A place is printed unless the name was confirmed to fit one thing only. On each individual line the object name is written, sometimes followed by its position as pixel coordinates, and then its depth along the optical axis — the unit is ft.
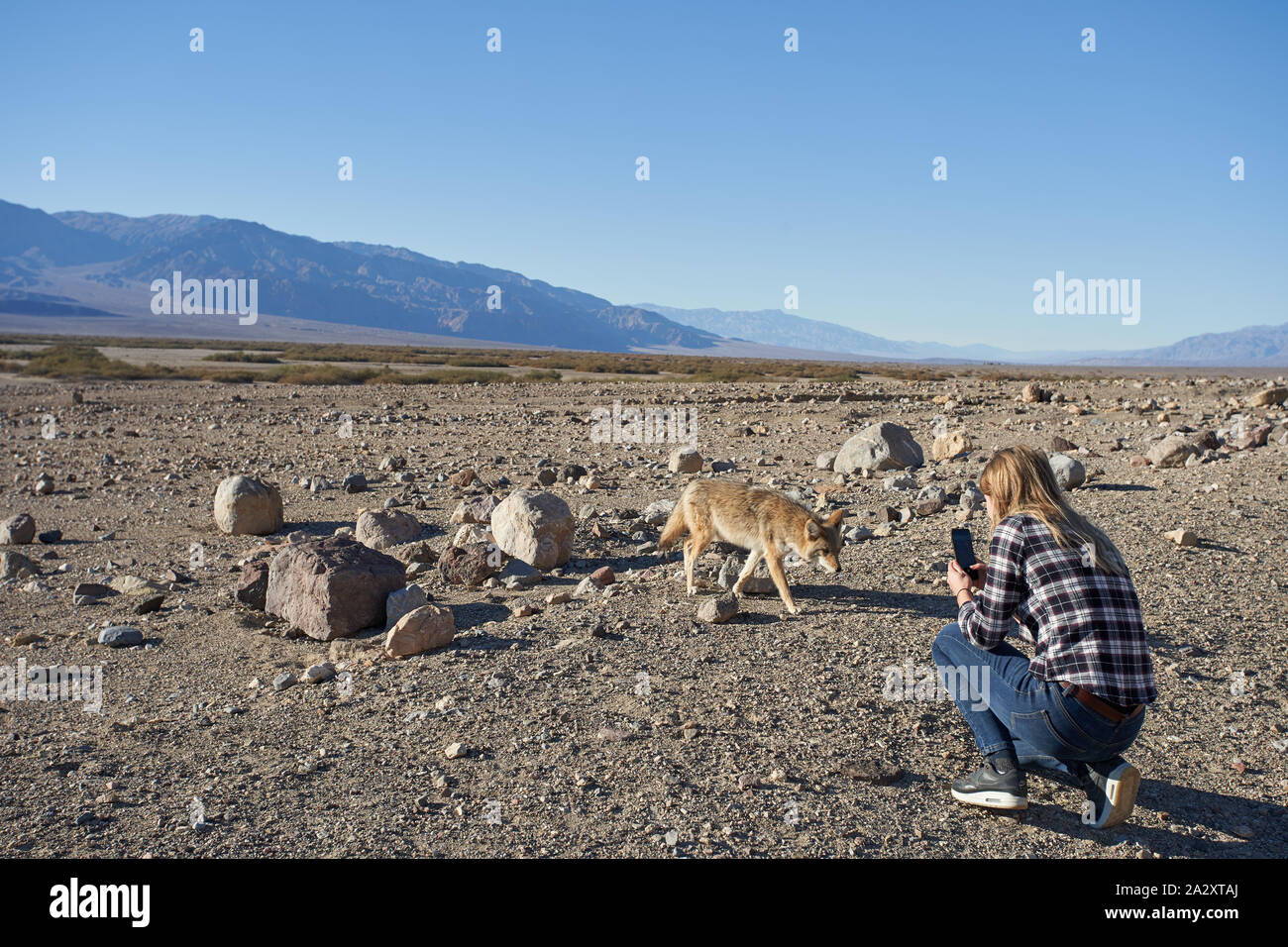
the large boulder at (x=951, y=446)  43.57
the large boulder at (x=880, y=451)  39.70
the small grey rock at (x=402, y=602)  21.61
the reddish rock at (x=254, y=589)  24.07
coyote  22.43
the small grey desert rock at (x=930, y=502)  29.78
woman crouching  11.62
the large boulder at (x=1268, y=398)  60.75
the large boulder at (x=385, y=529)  29.63
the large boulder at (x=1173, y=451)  35.04
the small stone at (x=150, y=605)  23.84
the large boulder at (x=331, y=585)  21.50
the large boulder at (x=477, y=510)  31.86
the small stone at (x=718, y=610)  20.43
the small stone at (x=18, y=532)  31.78
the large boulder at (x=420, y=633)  19.38
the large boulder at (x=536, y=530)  26.30
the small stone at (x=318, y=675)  18.39
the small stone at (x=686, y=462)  42.14
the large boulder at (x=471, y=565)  25.26
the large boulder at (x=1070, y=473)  31.96
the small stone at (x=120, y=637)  21.49
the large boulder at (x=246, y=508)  32.40
